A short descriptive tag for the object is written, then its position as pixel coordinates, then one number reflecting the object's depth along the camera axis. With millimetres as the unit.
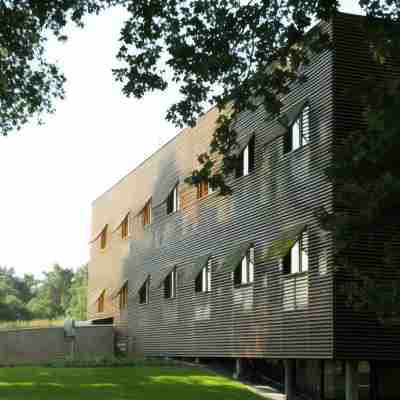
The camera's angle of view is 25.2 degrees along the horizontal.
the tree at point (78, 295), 86500
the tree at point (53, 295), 96125
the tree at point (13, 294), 77938
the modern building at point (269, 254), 19969
